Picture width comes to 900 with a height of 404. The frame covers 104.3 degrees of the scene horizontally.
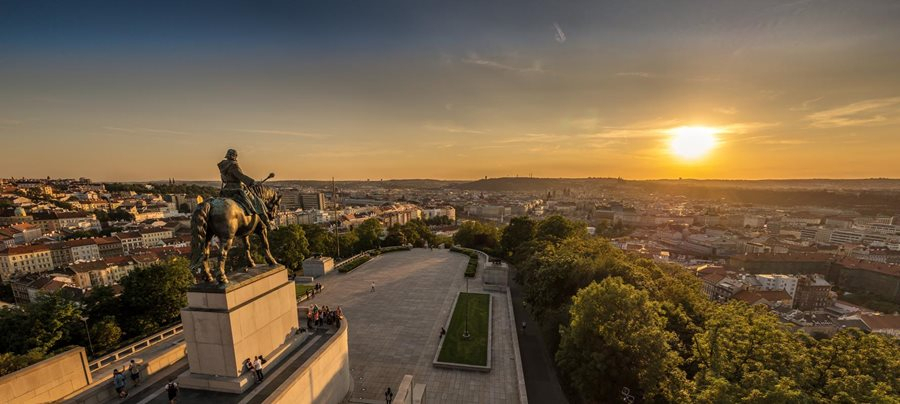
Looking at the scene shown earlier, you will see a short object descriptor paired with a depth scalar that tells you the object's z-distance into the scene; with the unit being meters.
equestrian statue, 12.61
